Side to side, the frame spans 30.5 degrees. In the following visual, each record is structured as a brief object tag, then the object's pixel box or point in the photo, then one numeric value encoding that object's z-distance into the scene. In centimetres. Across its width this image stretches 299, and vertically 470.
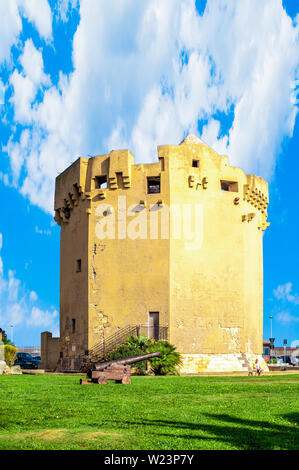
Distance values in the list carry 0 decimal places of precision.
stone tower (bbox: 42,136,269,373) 2891
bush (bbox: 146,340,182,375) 2462
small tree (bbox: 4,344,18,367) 3204
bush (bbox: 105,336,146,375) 2561
